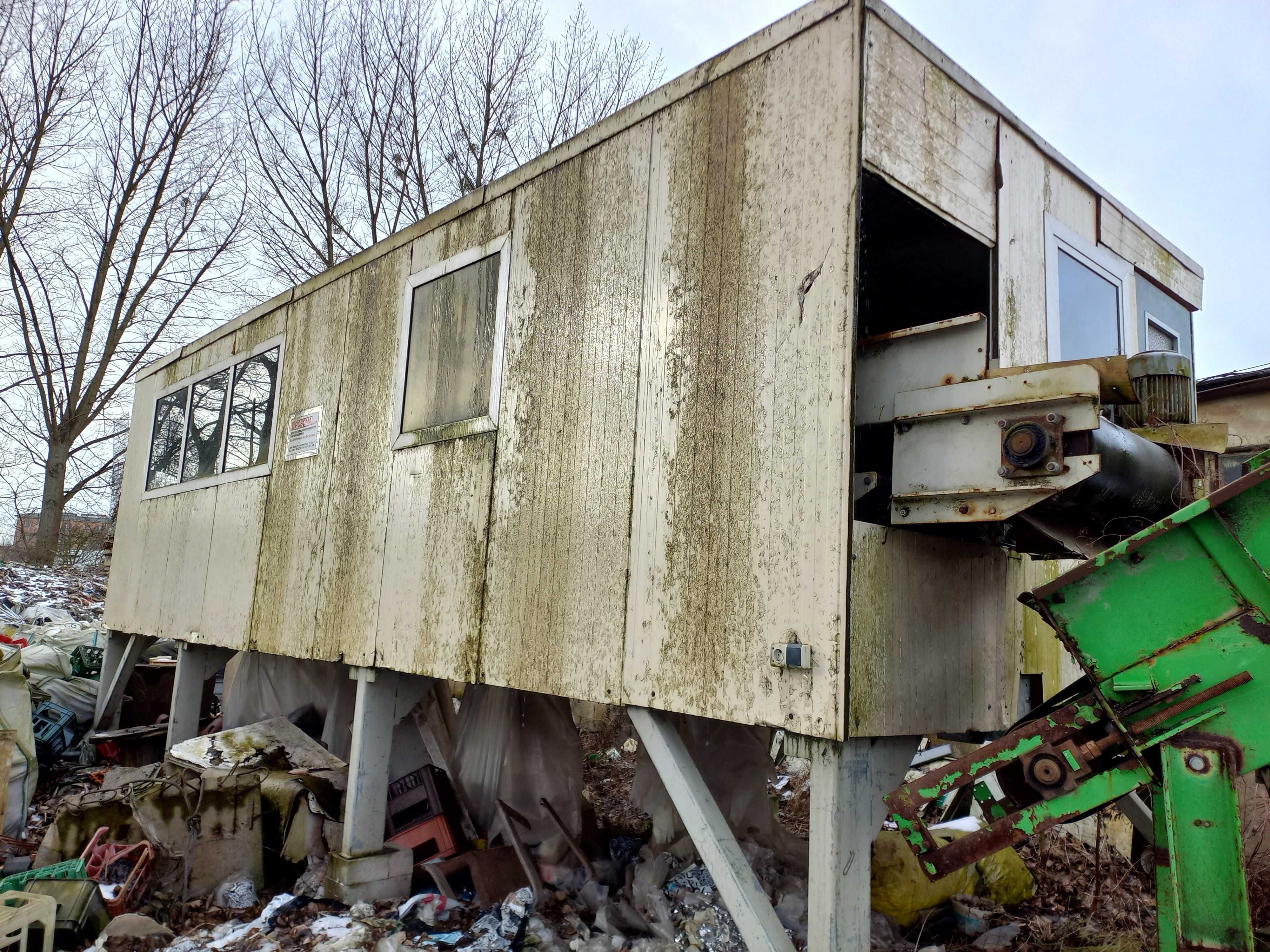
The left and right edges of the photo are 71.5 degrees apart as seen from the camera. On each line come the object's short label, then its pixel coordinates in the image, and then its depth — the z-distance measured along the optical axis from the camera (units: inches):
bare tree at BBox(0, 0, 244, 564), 674.8
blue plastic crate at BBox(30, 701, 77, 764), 315.6
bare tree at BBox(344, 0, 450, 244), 696.4
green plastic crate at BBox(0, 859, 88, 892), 179.0
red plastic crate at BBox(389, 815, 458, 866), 205.6
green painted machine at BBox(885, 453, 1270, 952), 89.7
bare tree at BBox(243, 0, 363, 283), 703.7
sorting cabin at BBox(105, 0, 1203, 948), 115.3
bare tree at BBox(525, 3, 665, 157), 677.9
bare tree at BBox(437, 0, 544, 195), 676.7
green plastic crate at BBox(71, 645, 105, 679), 382.3
